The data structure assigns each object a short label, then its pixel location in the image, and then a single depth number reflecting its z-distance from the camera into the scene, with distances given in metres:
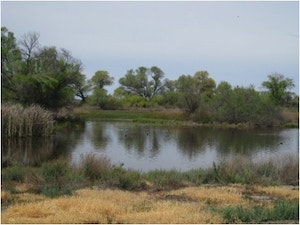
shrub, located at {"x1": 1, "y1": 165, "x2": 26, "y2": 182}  14.57
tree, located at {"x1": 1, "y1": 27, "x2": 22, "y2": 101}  51.72
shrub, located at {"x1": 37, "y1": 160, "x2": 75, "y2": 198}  11.38
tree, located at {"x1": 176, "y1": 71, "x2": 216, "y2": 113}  69.56
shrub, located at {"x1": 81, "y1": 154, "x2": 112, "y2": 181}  15.47
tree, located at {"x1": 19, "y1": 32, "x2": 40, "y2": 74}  54.36
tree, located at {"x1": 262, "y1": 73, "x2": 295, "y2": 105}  90.94
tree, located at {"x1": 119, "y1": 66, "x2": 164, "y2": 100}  111.75
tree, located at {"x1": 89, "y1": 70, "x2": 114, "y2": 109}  90.94
